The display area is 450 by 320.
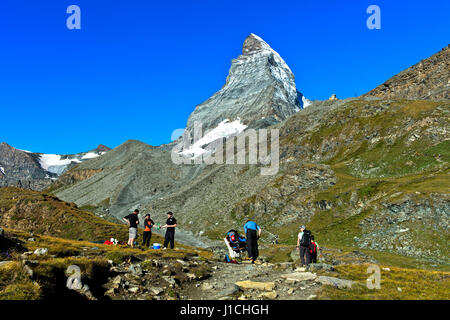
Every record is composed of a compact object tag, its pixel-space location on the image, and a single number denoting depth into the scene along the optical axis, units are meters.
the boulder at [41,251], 16.37
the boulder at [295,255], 34.91
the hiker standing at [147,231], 25.49
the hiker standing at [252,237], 20.50
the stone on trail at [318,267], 16.62
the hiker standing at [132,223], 24.84
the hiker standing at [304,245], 21.14
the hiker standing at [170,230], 24.86
